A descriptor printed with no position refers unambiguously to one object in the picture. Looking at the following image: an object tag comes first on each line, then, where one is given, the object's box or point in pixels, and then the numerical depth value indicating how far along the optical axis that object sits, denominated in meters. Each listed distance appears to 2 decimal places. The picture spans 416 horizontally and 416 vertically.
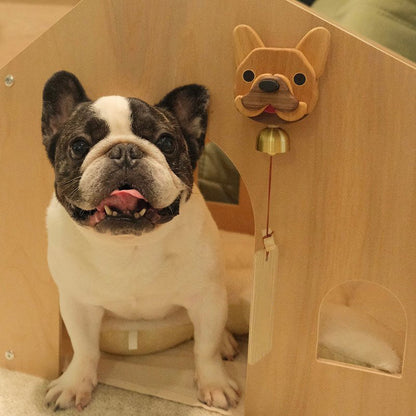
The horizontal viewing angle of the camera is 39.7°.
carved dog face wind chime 0.85
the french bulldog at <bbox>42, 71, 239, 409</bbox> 0.88
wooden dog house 0.89
